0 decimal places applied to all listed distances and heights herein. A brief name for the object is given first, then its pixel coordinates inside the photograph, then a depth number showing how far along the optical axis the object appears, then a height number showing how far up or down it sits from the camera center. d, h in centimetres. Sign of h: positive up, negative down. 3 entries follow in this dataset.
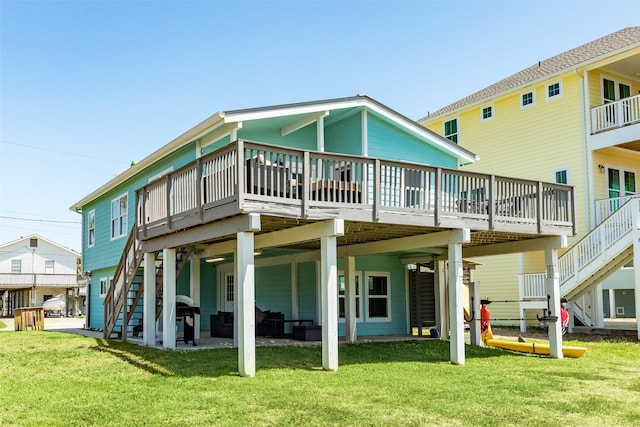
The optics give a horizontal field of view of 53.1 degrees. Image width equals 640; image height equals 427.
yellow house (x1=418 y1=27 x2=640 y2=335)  1994 +463
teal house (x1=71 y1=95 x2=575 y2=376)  1145 +104
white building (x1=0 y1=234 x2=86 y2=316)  5003 +80
